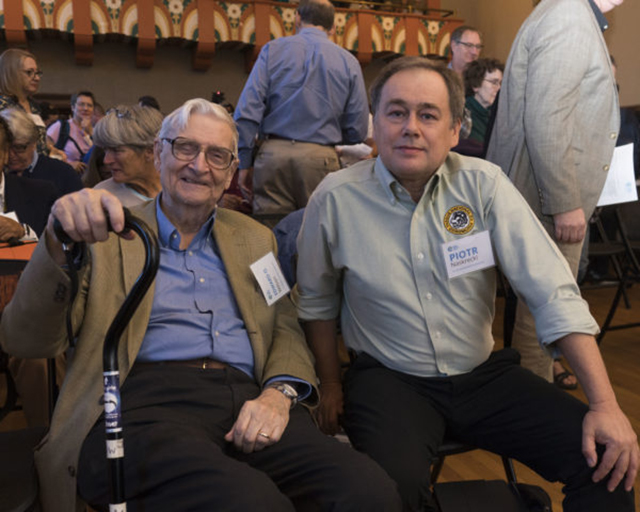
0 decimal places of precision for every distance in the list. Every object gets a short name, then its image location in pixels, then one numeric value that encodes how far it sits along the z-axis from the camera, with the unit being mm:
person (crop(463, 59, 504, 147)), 3848
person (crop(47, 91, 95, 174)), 6387
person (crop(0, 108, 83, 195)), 2996
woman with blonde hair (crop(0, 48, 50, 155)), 4293
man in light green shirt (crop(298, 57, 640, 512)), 1529
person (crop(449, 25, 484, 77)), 4453
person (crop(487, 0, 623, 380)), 2199
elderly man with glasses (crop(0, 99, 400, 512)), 1257
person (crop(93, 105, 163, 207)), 2652
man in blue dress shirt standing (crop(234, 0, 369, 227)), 3527
